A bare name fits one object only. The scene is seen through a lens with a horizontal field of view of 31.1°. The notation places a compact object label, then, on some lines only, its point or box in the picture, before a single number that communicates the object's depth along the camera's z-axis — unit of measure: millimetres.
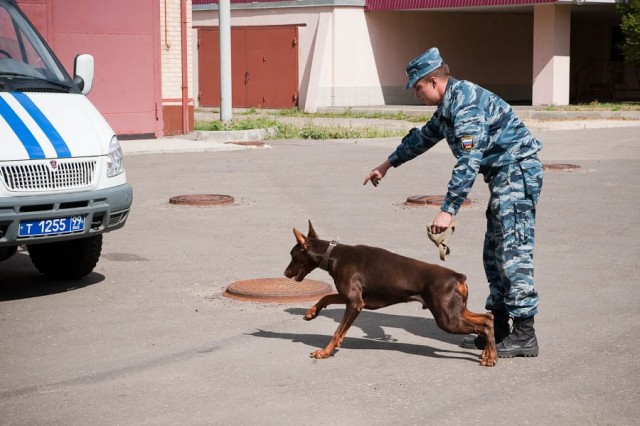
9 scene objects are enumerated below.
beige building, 32156
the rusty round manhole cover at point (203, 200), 12547
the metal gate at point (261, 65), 34125
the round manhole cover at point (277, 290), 7902
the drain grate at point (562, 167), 15797
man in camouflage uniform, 6191
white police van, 7547
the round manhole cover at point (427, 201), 12406
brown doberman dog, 6051
